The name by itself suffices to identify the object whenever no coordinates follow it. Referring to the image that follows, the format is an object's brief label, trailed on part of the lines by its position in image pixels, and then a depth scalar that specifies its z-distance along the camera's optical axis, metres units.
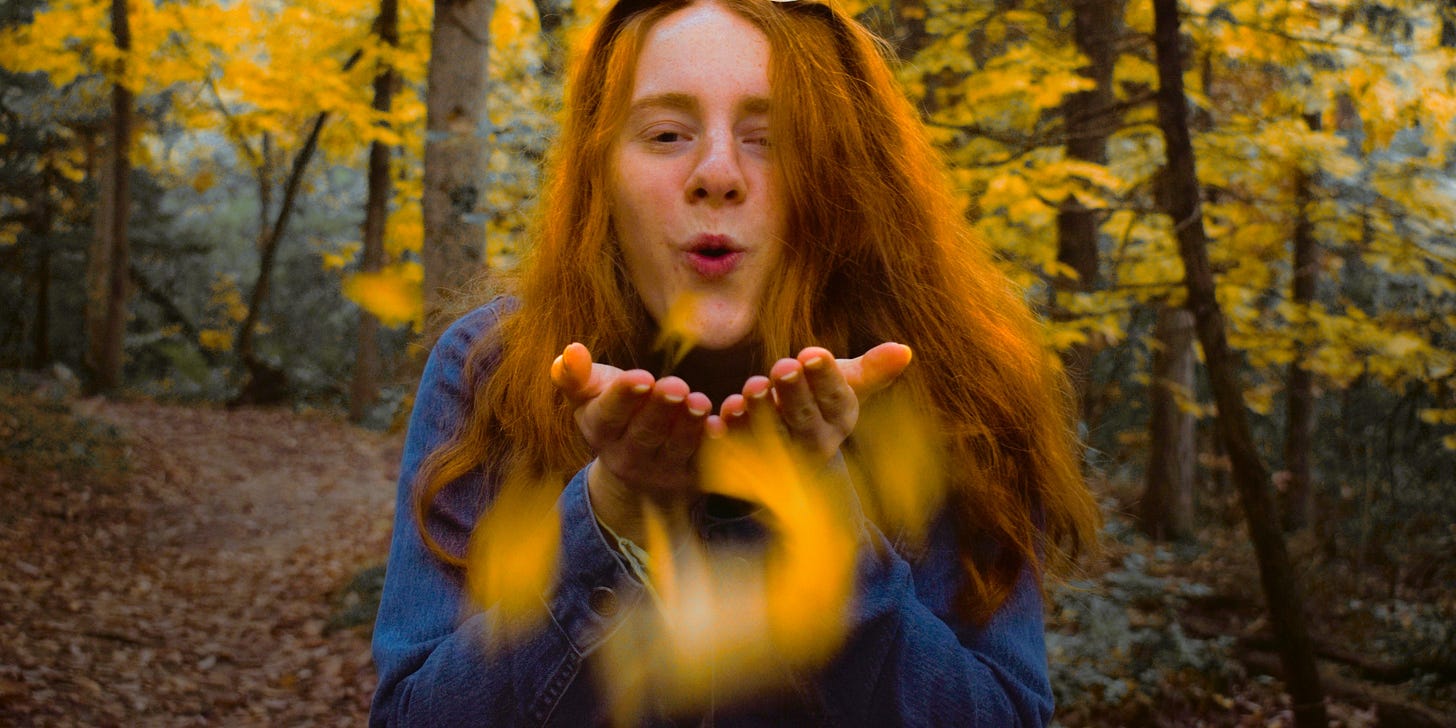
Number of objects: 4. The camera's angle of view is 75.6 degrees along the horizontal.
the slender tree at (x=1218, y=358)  3.13
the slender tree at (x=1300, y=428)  8.61
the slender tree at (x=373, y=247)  11.70
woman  1.01
